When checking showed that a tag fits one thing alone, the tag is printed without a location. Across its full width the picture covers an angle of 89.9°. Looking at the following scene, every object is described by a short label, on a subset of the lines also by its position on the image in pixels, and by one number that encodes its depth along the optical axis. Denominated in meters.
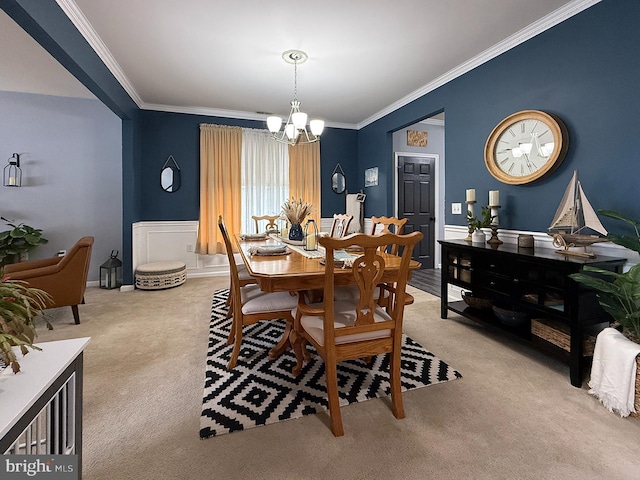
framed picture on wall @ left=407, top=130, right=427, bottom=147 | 5.56
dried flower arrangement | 2.98
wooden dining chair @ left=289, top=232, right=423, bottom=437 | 1.50
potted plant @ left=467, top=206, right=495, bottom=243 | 2.98
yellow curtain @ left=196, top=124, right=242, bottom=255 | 4.97
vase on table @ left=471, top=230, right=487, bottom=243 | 3.00
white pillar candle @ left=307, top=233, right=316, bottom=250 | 2.57
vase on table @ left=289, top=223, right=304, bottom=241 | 3.03
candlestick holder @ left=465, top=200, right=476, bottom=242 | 3.10
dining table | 1.73
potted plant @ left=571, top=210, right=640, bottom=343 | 1.75
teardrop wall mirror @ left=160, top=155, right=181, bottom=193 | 4.88
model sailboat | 2.16
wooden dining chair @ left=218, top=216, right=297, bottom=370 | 2.14
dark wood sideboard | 2.02
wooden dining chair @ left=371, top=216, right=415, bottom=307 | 2.17
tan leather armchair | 2.86
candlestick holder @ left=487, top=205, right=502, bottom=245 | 2.78
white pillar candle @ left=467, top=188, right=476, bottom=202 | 3.14
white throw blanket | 1.68
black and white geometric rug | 1.70
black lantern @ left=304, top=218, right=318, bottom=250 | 2.57
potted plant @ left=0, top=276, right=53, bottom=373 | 0.83
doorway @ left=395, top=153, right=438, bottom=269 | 5.55
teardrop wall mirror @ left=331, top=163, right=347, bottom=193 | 5.80
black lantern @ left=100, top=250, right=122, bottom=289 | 4.36
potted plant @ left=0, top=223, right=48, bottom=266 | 4.01
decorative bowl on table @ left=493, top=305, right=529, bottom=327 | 2.54
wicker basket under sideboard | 2.08
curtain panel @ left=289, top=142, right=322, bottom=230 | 5.43
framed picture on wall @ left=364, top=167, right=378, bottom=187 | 5.36
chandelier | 3.13
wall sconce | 4.15
